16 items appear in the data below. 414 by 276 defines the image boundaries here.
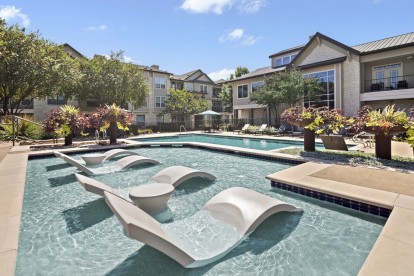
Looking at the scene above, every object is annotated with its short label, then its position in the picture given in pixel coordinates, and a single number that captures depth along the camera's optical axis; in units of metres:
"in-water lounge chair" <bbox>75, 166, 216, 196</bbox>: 5.84
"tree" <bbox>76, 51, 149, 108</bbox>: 23.61
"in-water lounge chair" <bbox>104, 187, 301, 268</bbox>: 2.44
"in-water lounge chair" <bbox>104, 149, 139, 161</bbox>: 9.09
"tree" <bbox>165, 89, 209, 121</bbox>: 32.19
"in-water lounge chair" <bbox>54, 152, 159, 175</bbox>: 7.21
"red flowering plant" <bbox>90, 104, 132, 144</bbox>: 12.99
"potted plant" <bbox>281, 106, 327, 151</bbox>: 9.03
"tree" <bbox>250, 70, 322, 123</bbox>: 19.45
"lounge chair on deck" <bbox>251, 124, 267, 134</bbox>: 19.98
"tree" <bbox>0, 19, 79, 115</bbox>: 16.20
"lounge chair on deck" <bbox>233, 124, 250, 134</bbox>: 21.66
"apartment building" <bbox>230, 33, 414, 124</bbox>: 17.08
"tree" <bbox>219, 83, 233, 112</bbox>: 41.50
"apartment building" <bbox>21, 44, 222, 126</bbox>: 28.86
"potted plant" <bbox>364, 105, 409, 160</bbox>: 7.02
